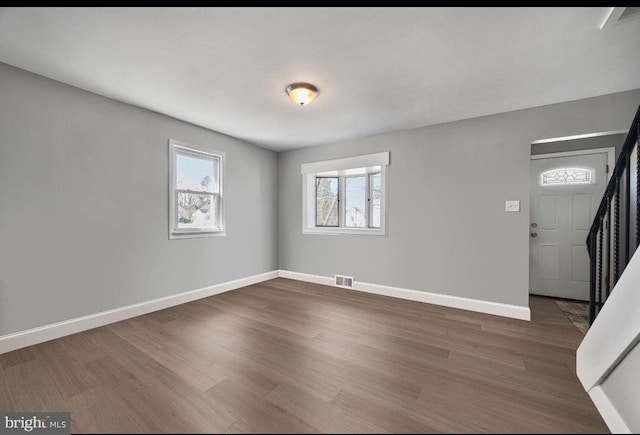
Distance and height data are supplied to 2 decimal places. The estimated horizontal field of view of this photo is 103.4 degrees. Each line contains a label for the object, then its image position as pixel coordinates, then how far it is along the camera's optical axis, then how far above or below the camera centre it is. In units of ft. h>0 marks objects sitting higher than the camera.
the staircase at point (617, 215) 5.43 +0.07
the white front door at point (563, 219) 10.85 -0.08
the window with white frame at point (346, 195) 12.30 +1.13
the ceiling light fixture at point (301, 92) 7.53 +3.73
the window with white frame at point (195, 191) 10.43 +1.04
